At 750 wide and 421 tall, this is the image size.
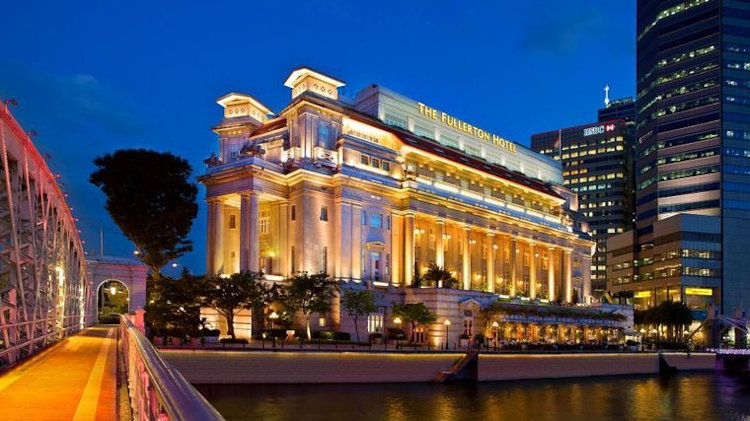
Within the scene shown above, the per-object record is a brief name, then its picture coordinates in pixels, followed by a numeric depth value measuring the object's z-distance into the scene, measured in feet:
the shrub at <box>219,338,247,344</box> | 191.84
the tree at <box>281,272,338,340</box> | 229.66
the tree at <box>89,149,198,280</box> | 228.84
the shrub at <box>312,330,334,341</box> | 227.46
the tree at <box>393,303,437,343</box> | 253.85
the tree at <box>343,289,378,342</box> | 245.04
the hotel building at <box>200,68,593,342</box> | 273.54
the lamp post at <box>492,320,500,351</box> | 291.79
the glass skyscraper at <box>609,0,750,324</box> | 522.47
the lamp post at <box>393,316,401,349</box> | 263.80
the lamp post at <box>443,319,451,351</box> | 268.62
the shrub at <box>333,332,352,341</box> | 233.35
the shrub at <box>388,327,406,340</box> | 263.12
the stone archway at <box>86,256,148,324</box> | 225.15
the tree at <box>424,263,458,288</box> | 288.10
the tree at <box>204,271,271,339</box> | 214.69
